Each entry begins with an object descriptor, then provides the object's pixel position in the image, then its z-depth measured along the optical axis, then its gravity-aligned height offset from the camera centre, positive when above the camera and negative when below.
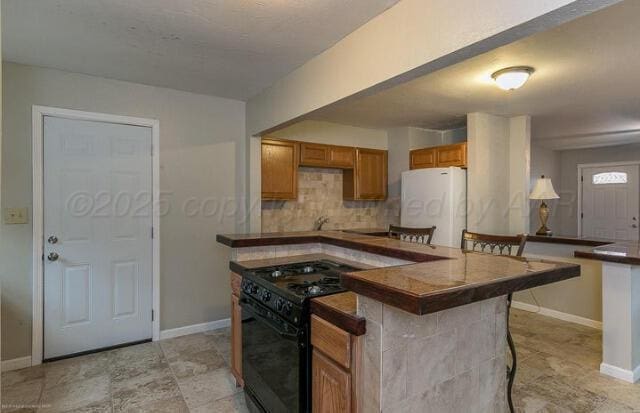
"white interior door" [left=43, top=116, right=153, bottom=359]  2.88 -0.27
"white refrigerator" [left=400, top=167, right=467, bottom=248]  3.90 +0.04
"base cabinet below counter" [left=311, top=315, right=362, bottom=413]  1.29 -0.65
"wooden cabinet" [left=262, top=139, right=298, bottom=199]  3.94 +0.40
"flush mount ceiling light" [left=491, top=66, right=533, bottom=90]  2.65 +0.98
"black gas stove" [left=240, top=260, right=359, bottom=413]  1.56 -0.63
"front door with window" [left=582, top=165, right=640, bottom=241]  6.23 +0.06
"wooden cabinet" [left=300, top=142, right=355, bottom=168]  4.23 +0.62
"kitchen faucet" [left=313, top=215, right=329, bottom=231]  4.45 -0.23
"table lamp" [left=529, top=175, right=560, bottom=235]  4.03 +0.12
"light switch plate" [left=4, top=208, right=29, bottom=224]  2.70 -0.10
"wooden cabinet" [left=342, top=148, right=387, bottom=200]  4.62 +0.37
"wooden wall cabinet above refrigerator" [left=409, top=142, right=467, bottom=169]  4.10 +0.60
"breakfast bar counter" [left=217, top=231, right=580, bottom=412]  1.13 -0.49
